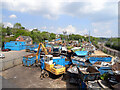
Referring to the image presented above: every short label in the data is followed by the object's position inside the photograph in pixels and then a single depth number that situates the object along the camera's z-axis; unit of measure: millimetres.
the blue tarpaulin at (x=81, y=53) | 14539
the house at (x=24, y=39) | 41394
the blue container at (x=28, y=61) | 12727
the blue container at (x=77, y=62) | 11102
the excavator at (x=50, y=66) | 9002
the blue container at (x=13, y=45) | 28141
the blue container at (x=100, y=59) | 12508
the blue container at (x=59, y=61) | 11688
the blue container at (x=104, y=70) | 9089
